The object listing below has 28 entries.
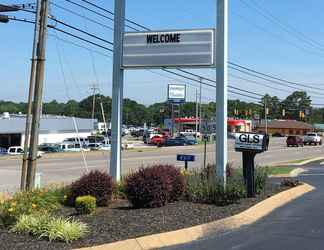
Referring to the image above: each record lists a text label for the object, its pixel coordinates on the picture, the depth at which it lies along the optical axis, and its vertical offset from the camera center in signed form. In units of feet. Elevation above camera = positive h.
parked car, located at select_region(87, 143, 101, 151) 255.78 +4.54
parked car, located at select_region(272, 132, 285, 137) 539.29 +24.65
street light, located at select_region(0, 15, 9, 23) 49.07 +11.58
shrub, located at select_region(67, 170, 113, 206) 39.45 -2.18
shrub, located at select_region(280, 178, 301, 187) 55.29 -2.19
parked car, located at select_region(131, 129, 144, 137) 488.85 +20.49
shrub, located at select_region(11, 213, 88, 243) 27.78 -3.61
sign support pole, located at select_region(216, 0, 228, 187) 47.85 +6.02
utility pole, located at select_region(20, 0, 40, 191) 54.20 +5.86
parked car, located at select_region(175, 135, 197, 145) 309.01 +10.03
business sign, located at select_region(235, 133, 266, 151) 46.11 +1.41
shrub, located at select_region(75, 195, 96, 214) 35.40 -3.01
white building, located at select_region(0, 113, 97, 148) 292.20 +14.76
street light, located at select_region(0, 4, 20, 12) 52.90 +13.52
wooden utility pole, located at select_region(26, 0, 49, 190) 47.54 +5.05
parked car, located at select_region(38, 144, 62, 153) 235.61 +2.91
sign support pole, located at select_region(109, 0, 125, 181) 51.01 +5.58
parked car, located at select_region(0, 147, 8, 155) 228.10 +1.26
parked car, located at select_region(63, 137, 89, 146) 272.84 +8.20
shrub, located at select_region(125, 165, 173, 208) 38.37 -2.04
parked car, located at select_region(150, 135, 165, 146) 308.73 +9.48
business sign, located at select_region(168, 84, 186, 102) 356.59 +40.70
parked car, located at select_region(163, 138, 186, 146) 302.66 +8.33
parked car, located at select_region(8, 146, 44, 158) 220.43 +1.36
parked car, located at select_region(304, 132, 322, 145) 297.53 +11.29
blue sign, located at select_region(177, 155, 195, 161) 61.52 +0.03
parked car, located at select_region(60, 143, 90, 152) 237.25 +3.57
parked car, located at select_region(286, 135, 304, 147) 270.46 +9.15
